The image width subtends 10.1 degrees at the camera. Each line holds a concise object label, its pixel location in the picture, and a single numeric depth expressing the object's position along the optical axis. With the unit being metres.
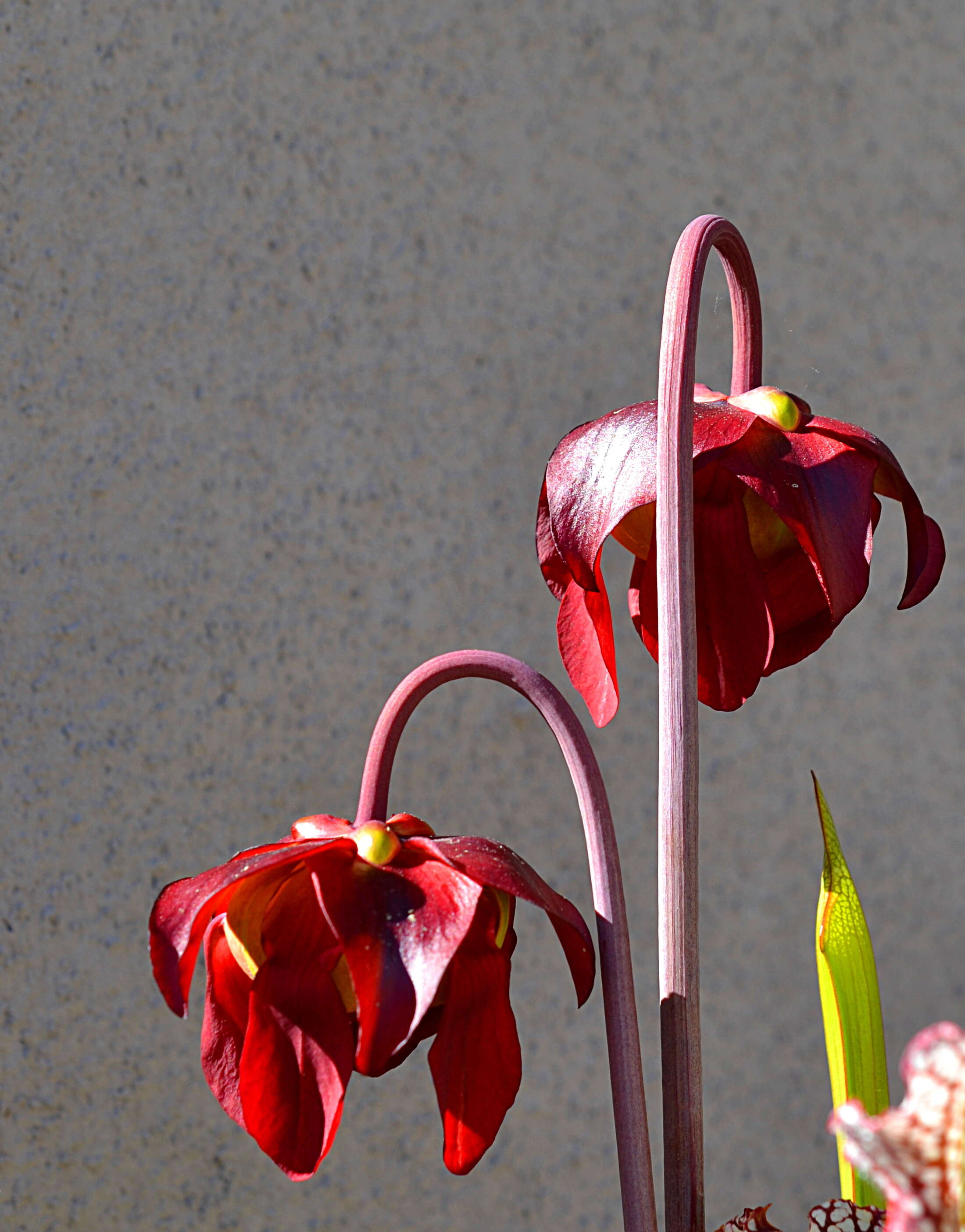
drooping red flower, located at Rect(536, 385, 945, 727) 0.75
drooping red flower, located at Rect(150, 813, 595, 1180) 0.73
